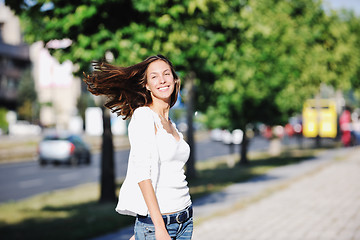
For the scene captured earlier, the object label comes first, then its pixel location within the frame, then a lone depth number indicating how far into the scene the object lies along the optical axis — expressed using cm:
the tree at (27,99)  6881
